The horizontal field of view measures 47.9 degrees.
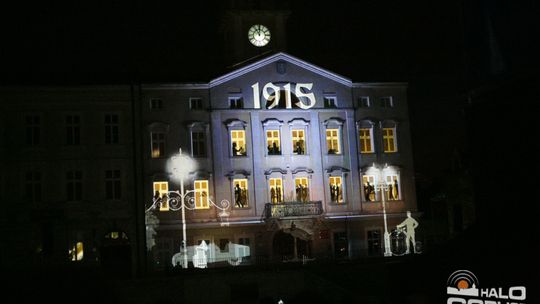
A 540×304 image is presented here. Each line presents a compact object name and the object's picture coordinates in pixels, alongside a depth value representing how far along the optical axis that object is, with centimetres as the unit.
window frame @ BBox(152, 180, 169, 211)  3756
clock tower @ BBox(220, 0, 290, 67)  4375
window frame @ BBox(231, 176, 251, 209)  3844
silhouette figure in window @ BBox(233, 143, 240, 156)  3909
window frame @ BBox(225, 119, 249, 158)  3900
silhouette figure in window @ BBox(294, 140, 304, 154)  3978
